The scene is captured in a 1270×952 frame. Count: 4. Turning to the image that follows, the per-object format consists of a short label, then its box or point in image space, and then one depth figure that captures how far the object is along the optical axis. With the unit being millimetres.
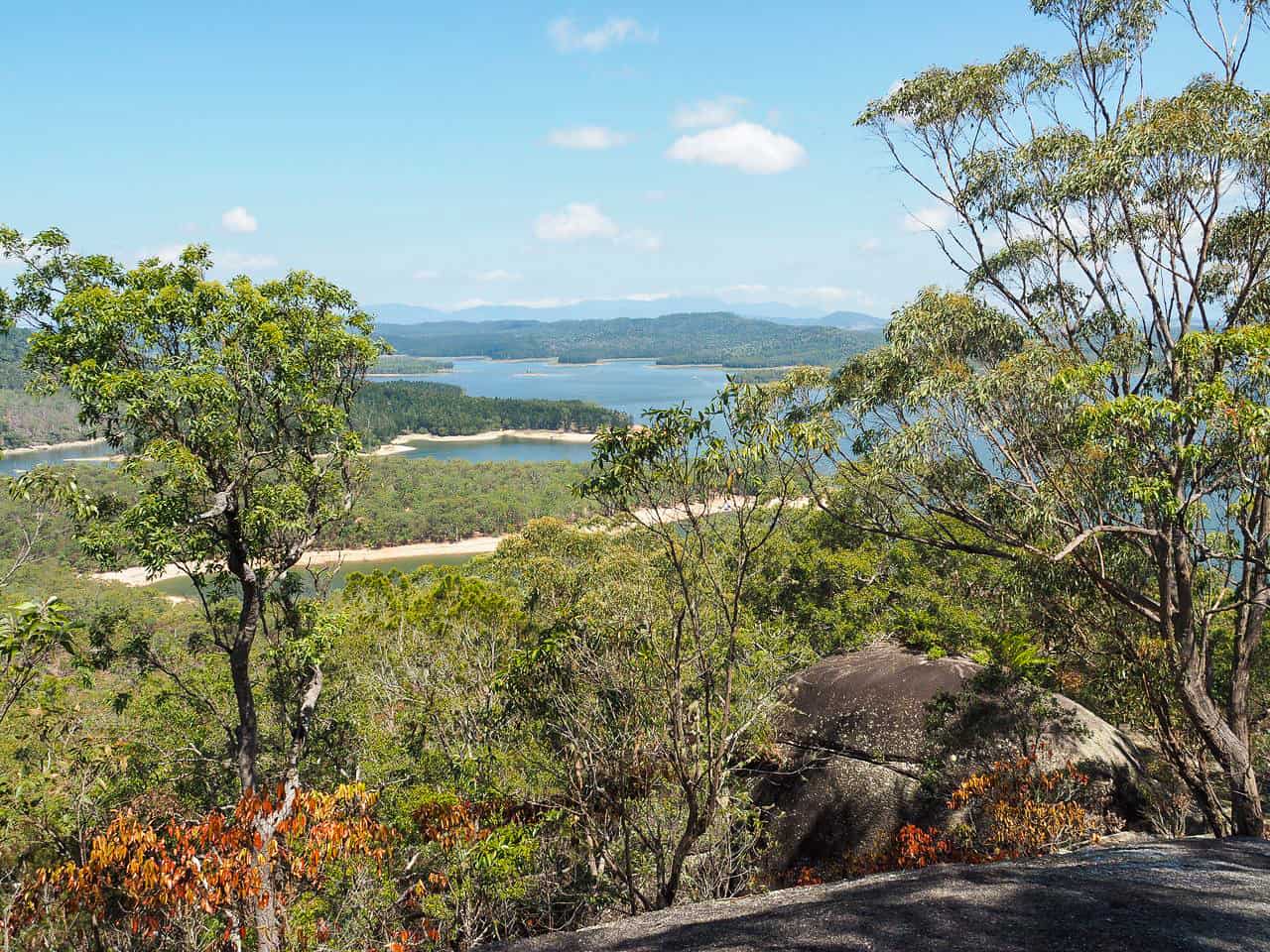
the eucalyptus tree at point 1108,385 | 8297
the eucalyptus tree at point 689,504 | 6613
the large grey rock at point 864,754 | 10727
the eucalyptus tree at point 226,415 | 7973
